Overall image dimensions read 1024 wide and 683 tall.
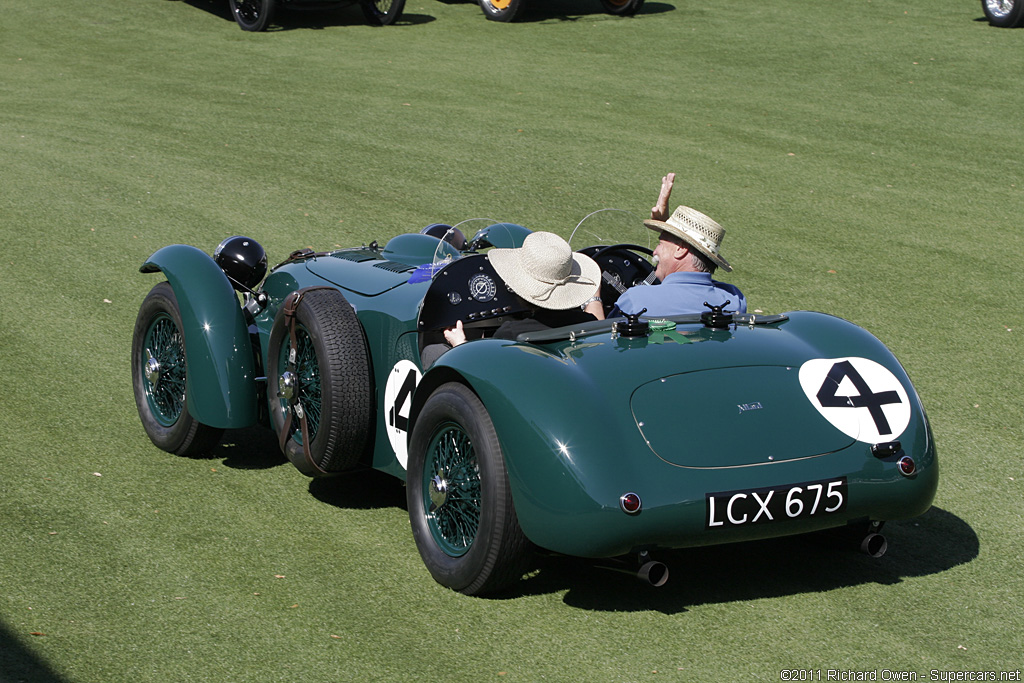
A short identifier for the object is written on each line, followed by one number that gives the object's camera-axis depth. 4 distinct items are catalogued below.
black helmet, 12.50
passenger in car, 9.64
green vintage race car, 7.80
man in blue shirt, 9.62
